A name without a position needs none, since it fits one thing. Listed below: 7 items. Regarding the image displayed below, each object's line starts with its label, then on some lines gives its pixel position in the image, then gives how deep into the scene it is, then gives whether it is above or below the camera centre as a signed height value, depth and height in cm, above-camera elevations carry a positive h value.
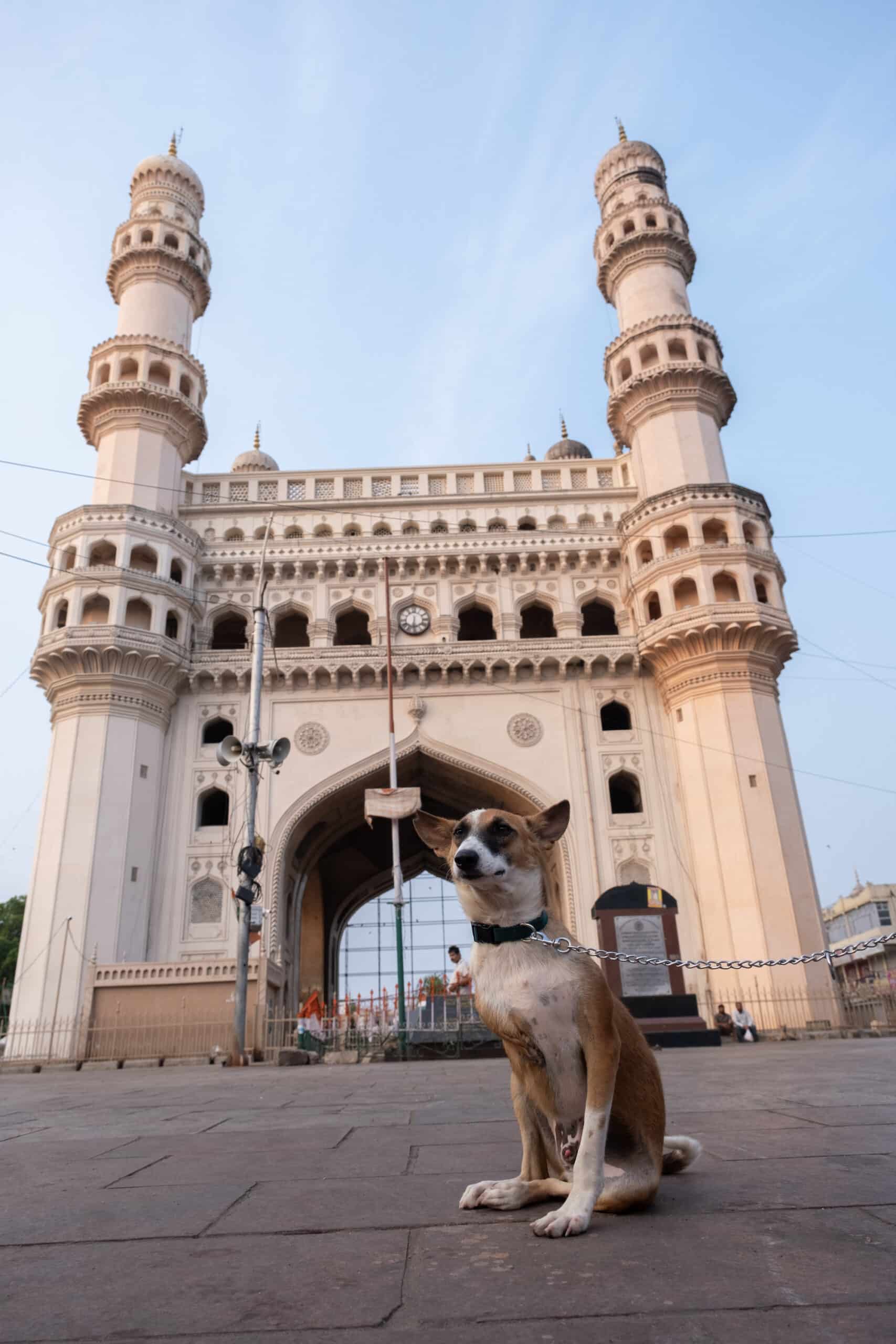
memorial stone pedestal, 1541 +134
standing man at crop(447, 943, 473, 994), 1562 +156
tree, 3734 +576
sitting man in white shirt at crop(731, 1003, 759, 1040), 1797 +51
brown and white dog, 246 +2
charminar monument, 2000 +893
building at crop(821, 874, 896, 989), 4384 +657
